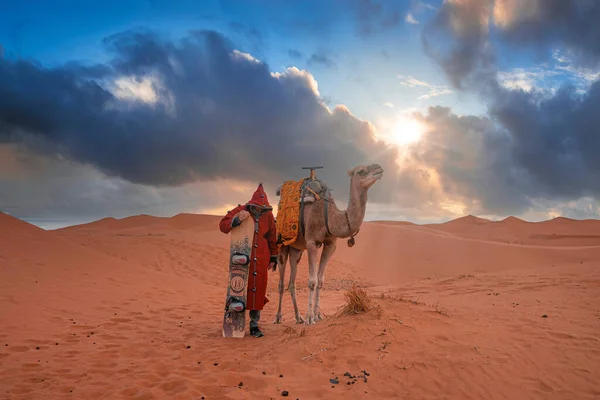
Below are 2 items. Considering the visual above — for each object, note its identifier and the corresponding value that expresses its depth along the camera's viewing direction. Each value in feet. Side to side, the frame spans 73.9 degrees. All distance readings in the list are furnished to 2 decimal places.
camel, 22.85
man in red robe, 22.02
